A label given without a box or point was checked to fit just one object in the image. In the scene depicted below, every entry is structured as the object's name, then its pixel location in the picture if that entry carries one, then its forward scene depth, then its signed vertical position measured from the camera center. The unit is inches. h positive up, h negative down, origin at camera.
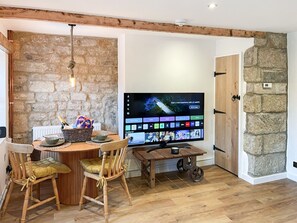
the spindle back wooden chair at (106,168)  108.3 -26.6
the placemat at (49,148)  110.8 -17.4
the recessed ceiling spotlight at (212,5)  95.0 +39.2
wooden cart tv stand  143.1 -27.1
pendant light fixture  136.3 +23.9
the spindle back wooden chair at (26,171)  103.0 -27.2
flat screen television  153.9 -5.6
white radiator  148.2 -13.7
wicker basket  123.4 -13.1
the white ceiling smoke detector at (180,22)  116.5 +40.3
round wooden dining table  123.0 -34.6
